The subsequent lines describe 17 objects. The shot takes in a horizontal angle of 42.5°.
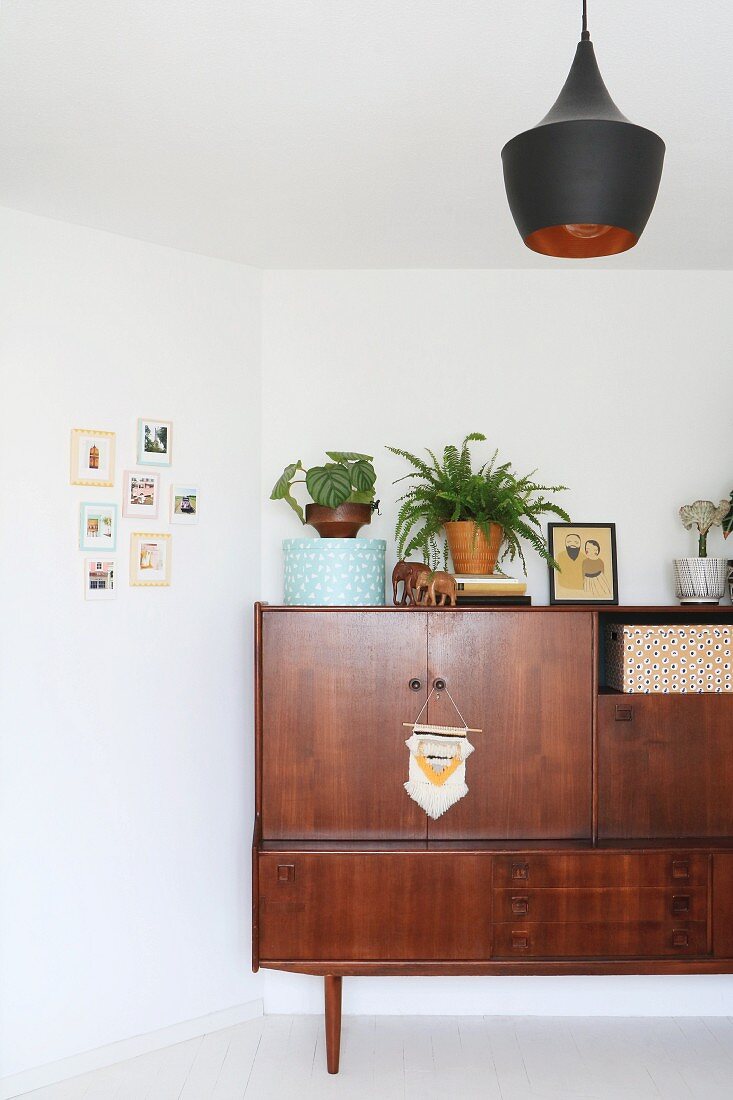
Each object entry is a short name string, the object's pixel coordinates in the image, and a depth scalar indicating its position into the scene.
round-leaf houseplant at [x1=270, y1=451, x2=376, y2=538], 2.97
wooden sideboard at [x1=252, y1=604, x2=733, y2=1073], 2.79
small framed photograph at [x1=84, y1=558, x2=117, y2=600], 2.95
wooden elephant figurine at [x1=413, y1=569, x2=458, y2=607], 2.89
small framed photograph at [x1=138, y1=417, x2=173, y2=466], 3.08
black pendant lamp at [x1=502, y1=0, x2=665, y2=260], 1.27
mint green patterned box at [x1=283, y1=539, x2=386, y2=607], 2.94
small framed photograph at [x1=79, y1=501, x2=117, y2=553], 2.95
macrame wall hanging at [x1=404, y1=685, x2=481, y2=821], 2.85
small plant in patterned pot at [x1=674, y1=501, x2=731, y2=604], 3.13
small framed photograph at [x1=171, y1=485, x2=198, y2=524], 3.14
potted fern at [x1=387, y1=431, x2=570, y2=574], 3.04
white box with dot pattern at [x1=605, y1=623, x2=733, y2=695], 2.92
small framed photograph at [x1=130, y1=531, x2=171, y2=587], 3.05
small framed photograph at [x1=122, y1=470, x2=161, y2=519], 3.05
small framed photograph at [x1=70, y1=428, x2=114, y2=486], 2.94
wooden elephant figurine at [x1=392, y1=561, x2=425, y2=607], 2.95
